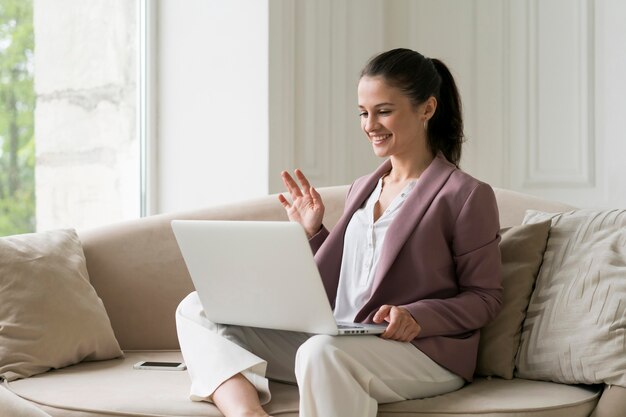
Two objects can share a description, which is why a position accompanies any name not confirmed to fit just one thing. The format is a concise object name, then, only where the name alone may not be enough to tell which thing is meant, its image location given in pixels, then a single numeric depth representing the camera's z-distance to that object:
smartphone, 4.09
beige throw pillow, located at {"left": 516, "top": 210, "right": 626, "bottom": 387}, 3.74
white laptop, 3.60
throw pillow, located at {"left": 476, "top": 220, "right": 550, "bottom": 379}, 3.88
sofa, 3.67
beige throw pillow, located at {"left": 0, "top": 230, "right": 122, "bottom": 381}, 4.04
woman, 3.64
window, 4.87
